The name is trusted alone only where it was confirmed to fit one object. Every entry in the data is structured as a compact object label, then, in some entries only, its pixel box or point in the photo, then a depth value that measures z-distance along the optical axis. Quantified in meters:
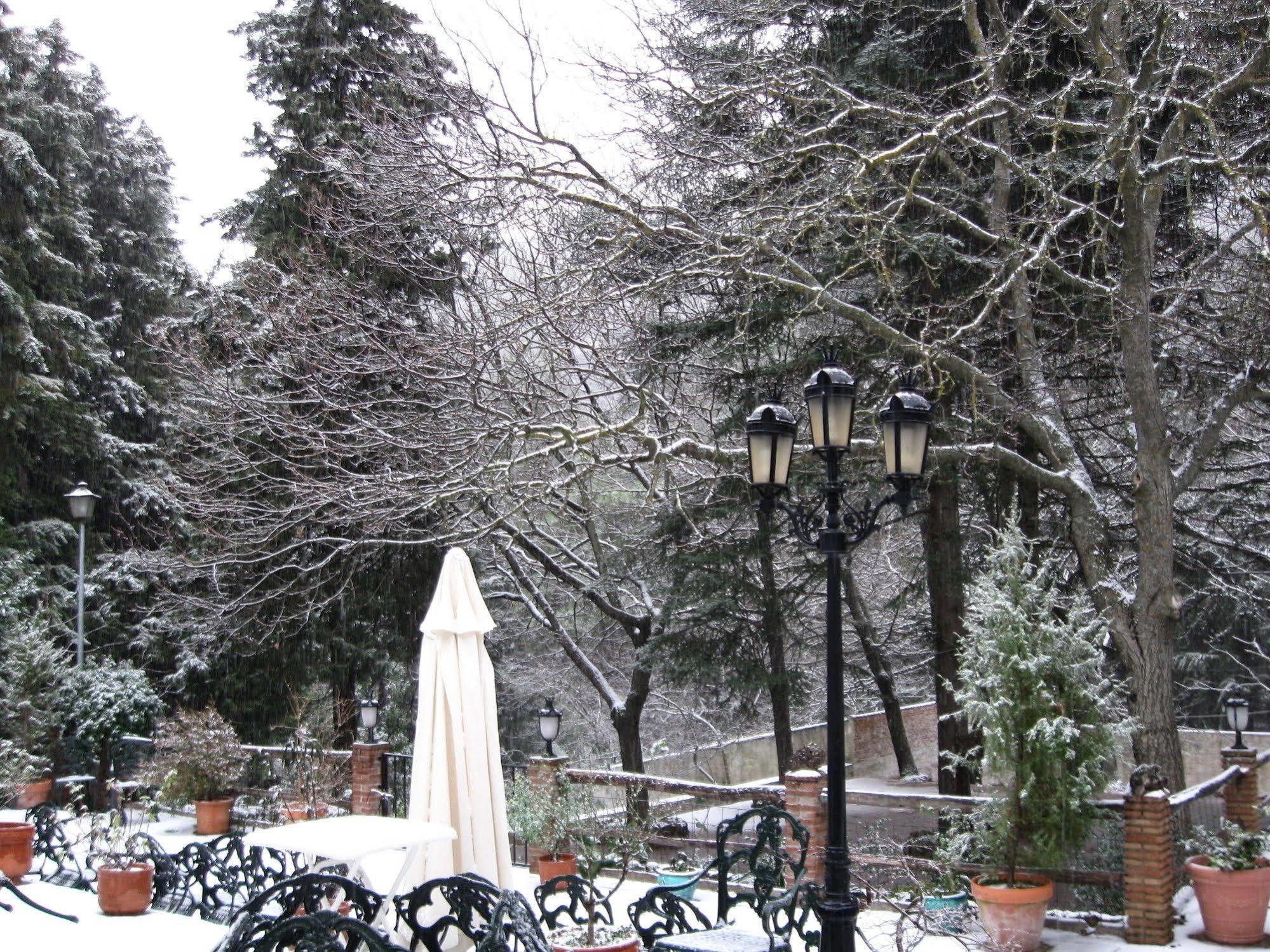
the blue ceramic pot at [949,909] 8.00
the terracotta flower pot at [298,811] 11.81
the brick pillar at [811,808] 8.98
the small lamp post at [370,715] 13.34
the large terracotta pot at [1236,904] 7.74
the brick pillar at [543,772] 10.87
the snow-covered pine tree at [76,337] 19.12
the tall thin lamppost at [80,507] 15.24
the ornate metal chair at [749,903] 5.86
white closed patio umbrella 6.70
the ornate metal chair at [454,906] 5.00
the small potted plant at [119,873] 8.42
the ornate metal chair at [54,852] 9.69
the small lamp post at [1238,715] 11.12
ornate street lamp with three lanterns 5.43
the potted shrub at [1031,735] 7.76
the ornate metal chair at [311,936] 4.27
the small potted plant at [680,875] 9.21
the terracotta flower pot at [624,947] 6.00
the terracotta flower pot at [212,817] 12.99
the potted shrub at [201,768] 13.01
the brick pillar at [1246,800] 9.59
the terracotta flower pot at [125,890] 8.41
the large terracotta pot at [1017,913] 7.67
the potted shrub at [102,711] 14.80
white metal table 5.82
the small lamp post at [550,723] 11.42
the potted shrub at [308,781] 11.91
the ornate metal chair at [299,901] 4.51
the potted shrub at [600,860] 6.30
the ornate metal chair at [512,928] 4.39
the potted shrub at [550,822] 9.45
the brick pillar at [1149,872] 7.77
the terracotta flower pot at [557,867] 9.63
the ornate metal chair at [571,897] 6.69
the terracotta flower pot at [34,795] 13.25
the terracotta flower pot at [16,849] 9.80
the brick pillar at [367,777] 12.59
